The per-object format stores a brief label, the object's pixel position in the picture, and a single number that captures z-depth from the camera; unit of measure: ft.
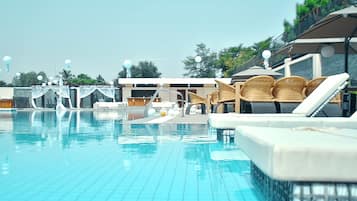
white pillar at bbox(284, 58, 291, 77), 52.16
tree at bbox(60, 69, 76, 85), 145.40
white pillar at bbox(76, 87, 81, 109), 102.21
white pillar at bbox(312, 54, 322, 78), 41.55
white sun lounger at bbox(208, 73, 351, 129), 14.47
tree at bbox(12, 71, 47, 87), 156.15
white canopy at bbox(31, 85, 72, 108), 95.30
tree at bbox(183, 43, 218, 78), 141.79
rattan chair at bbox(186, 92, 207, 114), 44.17
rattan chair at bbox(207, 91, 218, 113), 35.61
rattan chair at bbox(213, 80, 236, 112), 25.09
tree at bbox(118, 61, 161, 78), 143.95
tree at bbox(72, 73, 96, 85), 149.69
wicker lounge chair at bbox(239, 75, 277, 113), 22.38
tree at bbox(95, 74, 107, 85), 154.88
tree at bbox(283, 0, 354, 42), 38.42
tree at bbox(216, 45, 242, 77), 130.41
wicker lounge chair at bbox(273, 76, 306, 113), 21.98
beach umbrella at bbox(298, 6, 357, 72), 17.24
